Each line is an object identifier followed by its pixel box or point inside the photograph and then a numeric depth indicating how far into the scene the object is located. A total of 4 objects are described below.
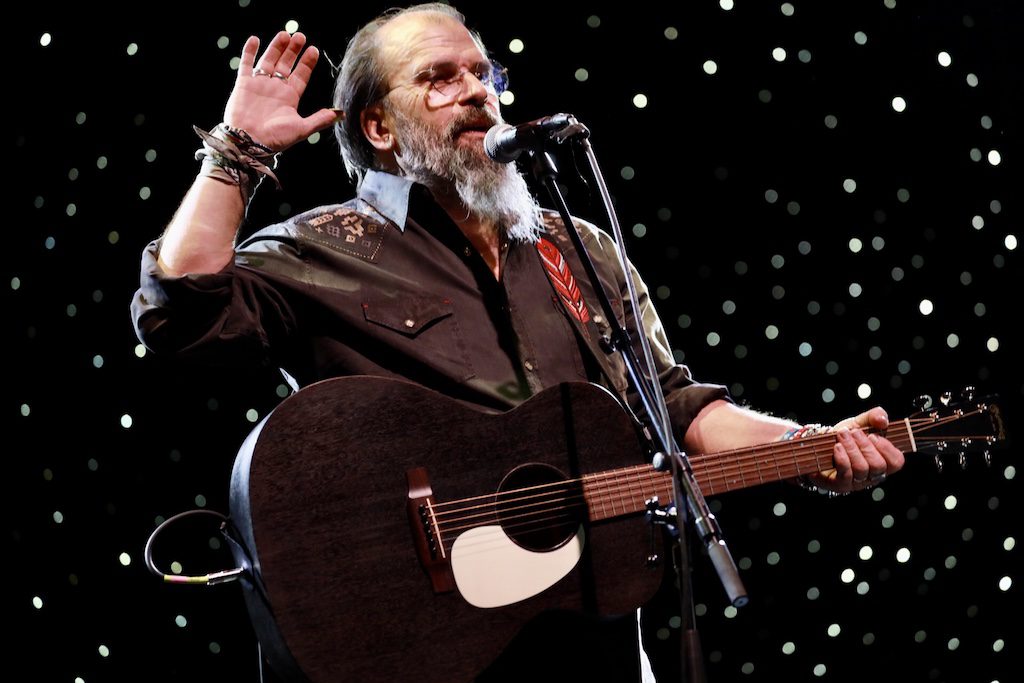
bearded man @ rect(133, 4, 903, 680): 4.80
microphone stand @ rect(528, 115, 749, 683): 4.54
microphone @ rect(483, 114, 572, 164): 4.74
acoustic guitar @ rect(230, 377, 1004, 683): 4.68
